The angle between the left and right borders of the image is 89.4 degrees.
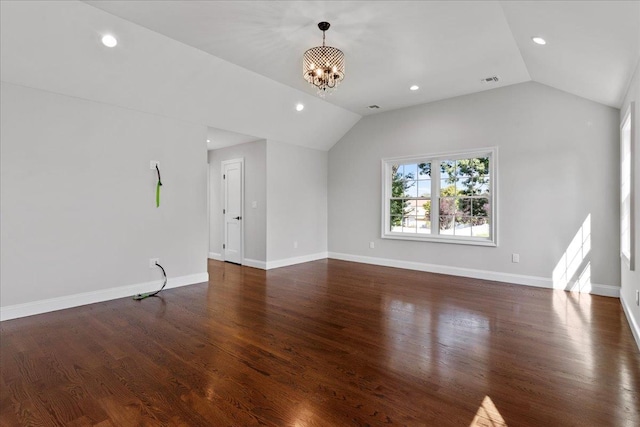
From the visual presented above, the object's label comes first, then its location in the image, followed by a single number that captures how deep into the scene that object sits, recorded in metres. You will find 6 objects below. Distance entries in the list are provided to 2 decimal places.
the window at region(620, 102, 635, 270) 3.26
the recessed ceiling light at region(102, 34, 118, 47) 3.28
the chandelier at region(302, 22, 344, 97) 3.28
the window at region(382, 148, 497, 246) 5.38
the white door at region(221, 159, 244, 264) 6.62
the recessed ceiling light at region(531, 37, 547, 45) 3.25
